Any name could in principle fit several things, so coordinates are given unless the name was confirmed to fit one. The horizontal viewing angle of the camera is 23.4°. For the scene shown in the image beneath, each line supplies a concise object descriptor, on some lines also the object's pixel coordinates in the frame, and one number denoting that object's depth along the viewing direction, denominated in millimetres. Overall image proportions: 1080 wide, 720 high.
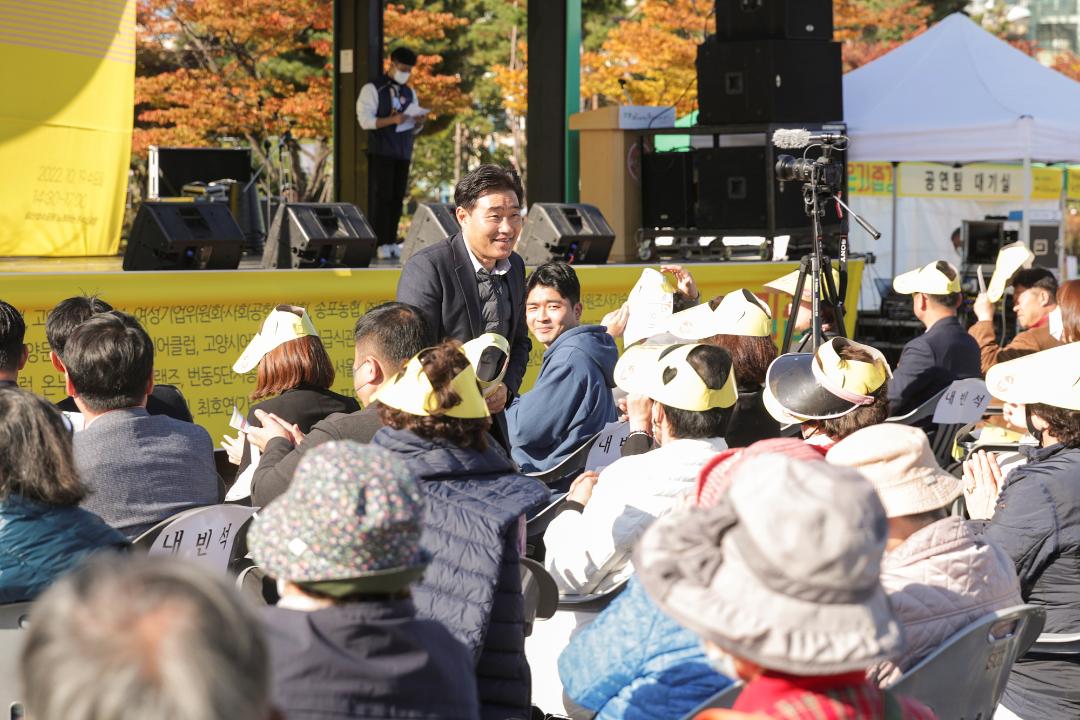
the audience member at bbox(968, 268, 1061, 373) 13092
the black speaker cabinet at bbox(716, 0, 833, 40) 21255
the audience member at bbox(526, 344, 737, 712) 6235
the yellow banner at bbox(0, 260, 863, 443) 11676
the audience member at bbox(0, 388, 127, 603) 5010
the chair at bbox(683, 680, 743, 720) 4393
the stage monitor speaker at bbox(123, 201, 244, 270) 14005
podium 22543
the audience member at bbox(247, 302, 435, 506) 6928
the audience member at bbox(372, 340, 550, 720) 5153
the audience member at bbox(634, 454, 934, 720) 3121
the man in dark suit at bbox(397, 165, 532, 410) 8853
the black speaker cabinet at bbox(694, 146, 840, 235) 21045
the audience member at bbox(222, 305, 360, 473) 7804
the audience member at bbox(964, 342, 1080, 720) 6141
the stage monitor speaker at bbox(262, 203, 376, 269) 15443
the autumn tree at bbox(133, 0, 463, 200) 33373
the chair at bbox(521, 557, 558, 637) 5846
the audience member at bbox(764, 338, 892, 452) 7190
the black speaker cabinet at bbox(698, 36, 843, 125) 21075
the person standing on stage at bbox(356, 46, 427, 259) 21794
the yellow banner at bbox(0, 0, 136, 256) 16926
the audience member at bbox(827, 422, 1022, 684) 4954
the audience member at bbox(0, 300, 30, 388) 7534
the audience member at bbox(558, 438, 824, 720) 4643
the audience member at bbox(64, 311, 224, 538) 6216
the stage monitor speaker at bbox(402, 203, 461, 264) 16657
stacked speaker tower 21060
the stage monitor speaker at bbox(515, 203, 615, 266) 17376
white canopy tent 20027
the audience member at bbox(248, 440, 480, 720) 3381
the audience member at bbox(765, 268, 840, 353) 14395
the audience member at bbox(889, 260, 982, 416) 11571
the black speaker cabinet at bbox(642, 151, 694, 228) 22049
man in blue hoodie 9287
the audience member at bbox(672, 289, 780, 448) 9107
